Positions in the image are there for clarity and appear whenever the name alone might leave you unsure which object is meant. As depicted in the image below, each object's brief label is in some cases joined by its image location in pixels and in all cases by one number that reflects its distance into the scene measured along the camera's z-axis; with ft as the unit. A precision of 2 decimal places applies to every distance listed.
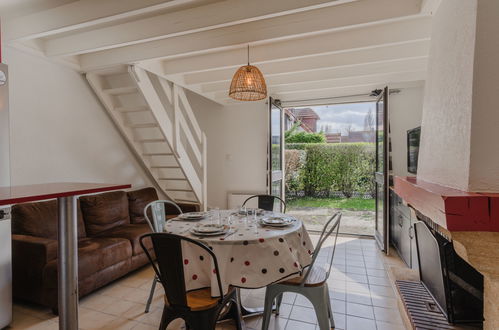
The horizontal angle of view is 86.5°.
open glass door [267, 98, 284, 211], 13.89
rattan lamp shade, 7.48
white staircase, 10.84
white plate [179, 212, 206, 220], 7.65
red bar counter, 4.77
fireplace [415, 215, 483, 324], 4.85
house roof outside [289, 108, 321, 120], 28.22
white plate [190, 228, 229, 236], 5.85
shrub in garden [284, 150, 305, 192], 23.50
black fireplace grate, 4.91
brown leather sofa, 7.39
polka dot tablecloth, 5.38
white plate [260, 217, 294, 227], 6.54
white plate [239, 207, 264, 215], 8.05
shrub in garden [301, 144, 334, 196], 23.49
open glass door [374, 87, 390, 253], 11.49
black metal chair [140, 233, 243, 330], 4.83
